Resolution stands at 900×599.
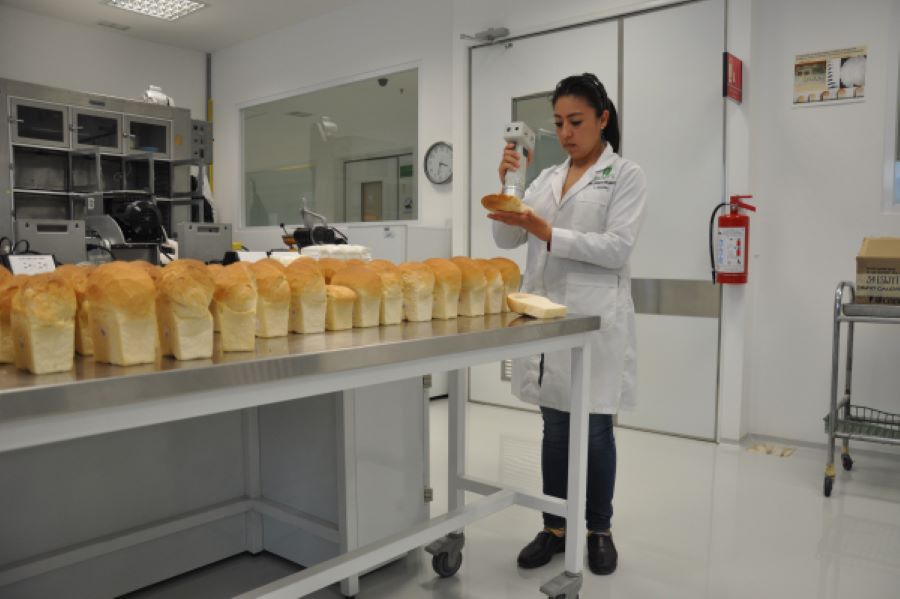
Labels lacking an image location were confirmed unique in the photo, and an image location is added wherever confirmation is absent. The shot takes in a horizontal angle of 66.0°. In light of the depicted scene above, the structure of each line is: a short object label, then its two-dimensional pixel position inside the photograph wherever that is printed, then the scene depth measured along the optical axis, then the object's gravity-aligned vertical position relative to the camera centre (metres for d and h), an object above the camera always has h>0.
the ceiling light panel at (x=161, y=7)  5.95 +2.04
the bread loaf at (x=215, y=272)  1.27 -0.06
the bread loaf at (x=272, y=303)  1.35 -0.12
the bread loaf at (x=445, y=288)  1.73 -0.11
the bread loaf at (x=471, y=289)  1.79 -0.12
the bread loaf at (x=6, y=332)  1.11 -0.15
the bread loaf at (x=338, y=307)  1.49 -0.14
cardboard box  2.95 -0.11
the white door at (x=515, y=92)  4.16 +0.98
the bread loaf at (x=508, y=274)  1.95 -0.09
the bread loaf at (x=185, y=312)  1.13 -0.12
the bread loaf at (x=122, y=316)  1.07 -0.12
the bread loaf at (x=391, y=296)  1.59 -0.12
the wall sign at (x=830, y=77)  3.46 +0.86
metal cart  2.93 -0.76
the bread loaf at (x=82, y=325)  1.16 -0.14
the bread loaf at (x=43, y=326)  1.00 -0.13
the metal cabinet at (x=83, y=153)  5.39 +0.72
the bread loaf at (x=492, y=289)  1.85 -0.12
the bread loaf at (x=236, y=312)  1.23 -0.13
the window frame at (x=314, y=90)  5.44 +1.26
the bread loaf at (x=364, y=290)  1.53 -0.11
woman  2.14 -0.11
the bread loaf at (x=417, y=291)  1.66 -0.12
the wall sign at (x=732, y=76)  3.48 +0.86
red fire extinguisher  3.54 +0.00
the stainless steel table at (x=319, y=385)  0.90 -0.23
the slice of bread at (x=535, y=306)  1.79 -0.16
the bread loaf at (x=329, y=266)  1.62 -0.06
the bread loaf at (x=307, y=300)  1.42 -0.12
